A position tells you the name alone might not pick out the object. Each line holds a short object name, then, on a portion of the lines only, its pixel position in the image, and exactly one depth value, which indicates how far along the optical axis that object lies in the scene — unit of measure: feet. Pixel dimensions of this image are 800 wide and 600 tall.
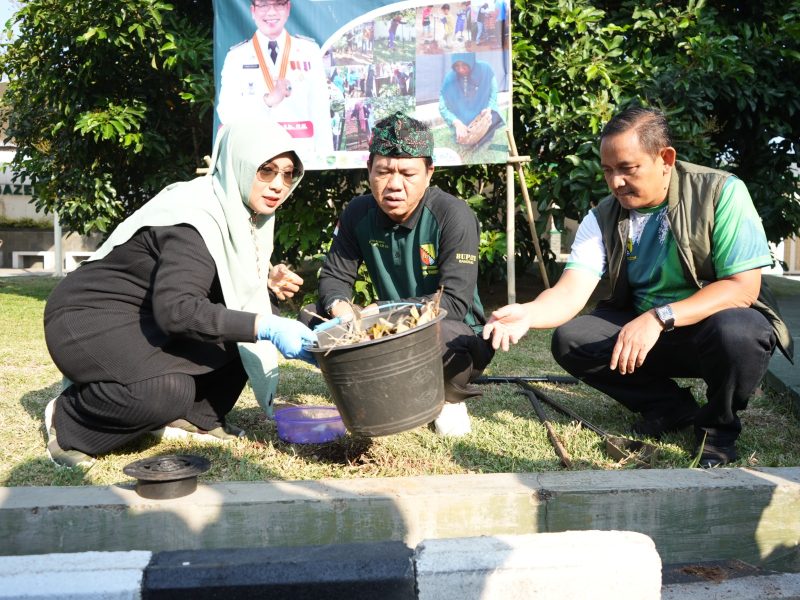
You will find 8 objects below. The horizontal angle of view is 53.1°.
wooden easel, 21.94
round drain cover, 9.04
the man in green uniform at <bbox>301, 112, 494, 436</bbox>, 12.46
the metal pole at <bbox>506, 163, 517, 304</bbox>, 22.08
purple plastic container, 12.11
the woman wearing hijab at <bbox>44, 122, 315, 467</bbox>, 10.65
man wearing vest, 10.95
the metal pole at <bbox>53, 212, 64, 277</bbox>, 49.85
